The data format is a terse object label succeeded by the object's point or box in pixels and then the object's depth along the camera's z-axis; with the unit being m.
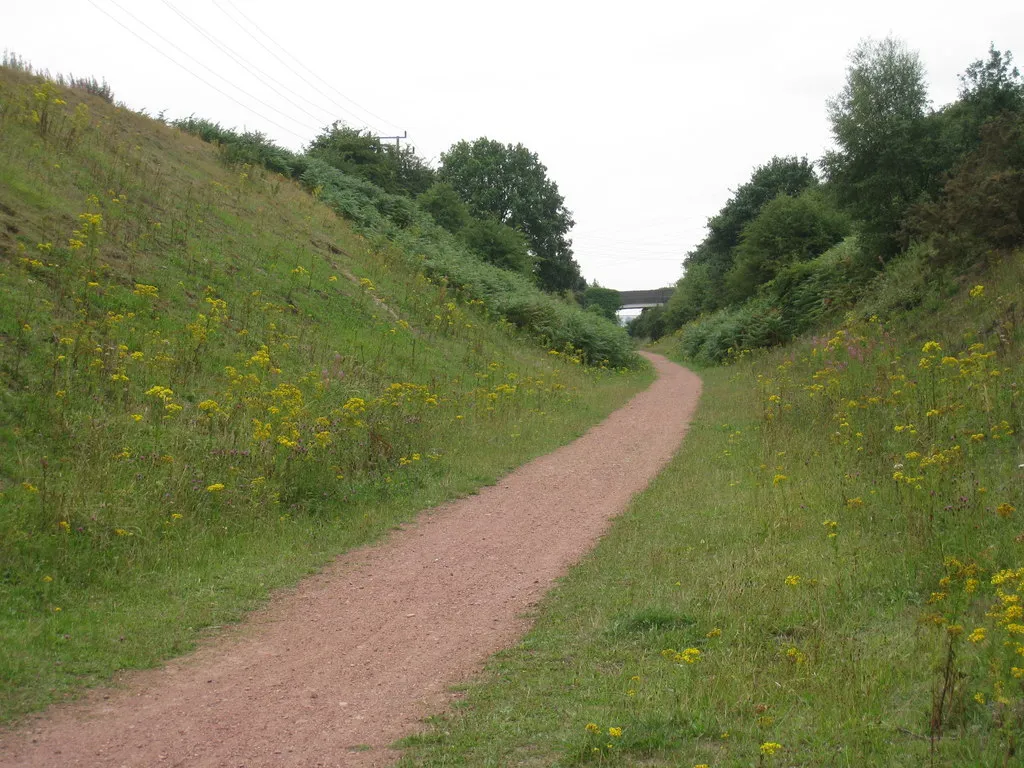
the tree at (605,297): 103.24
